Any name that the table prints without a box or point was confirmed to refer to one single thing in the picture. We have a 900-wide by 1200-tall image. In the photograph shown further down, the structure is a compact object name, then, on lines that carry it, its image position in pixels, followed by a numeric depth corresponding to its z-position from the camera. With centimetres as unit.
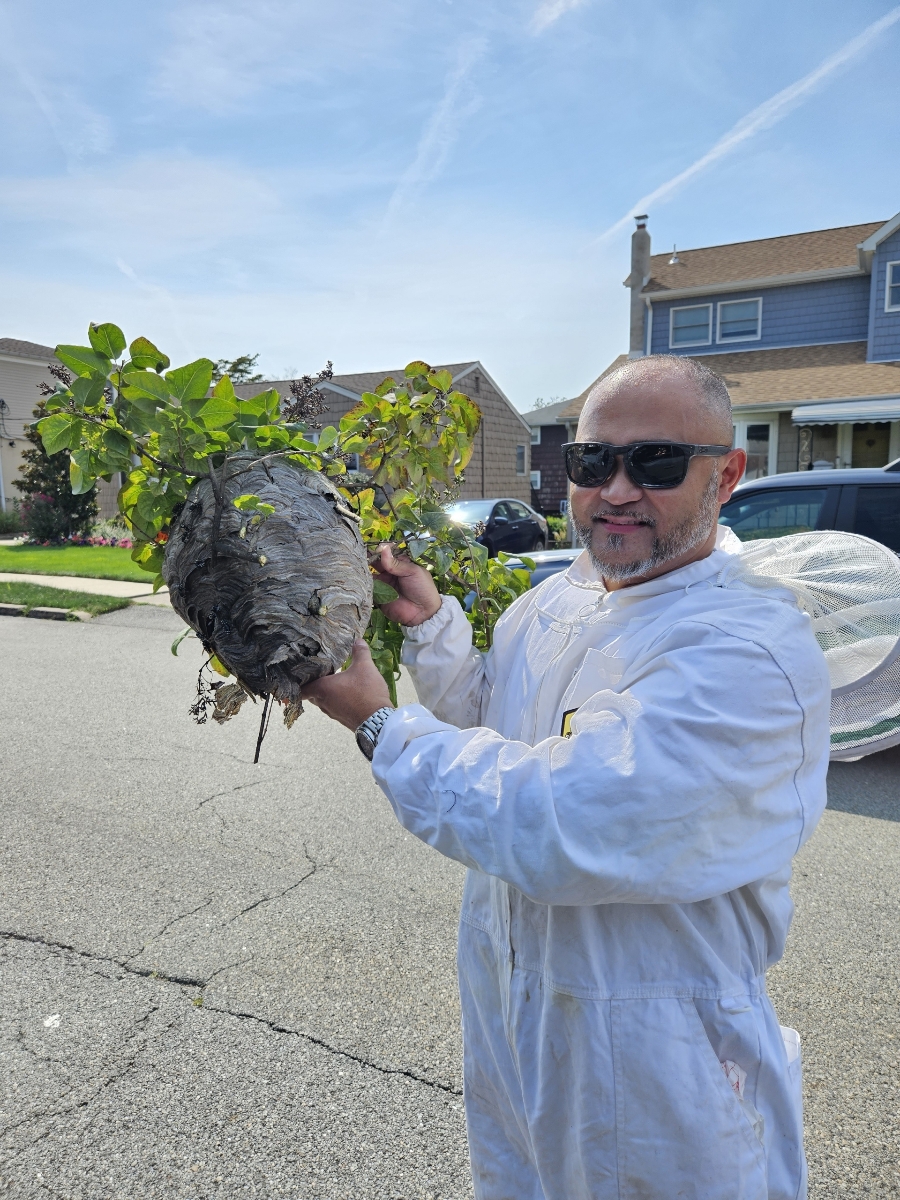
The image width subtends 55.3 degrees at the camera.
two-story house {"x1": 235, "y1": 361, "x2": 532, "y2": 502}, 2667
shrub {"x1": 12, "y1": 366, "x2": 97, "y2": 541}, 2023
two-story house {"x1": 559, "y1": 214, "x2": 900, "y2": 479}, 1758
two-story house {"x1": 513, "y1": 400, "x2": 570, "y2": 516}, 3222
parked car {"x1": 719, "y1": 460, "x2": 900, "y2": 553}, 592
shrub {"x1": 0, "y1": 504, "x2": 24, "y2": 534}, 2405
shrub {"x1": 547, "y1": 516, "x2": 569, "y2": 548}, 1866
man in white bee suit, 129
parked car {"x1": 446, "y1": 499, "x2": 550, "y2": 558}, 1520
